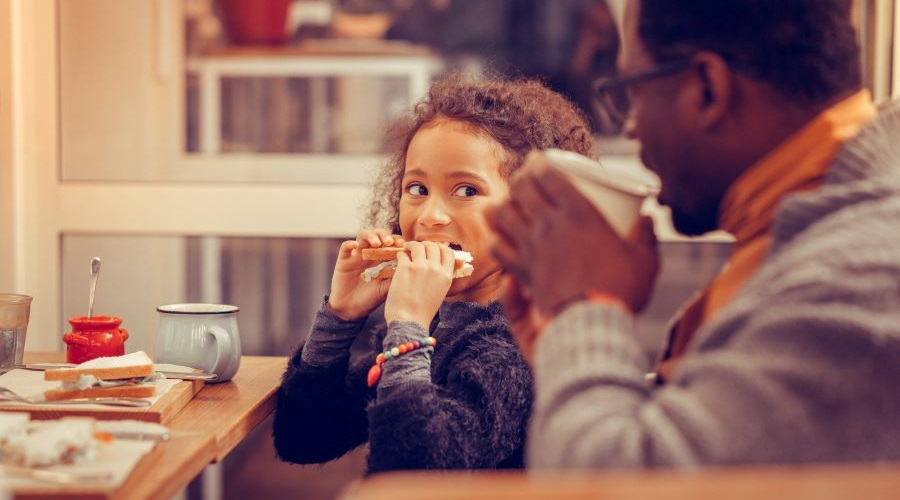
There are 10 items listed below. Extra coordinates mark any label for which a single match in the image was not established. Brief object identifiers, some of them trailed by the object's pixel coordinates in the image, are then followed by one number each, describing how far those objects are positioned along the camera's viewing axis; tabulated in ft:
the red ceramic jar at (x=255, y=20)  8.13
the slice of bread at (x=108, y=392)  5.57
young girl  5.82
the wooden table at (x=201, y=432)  5.06
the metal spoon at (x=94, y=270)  6.21
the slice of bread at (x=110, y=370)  5.59
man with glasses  4.61
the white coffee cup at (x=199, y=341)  6.07
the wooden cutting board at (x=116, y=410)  5.50
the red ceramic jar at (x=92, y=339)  6.07
